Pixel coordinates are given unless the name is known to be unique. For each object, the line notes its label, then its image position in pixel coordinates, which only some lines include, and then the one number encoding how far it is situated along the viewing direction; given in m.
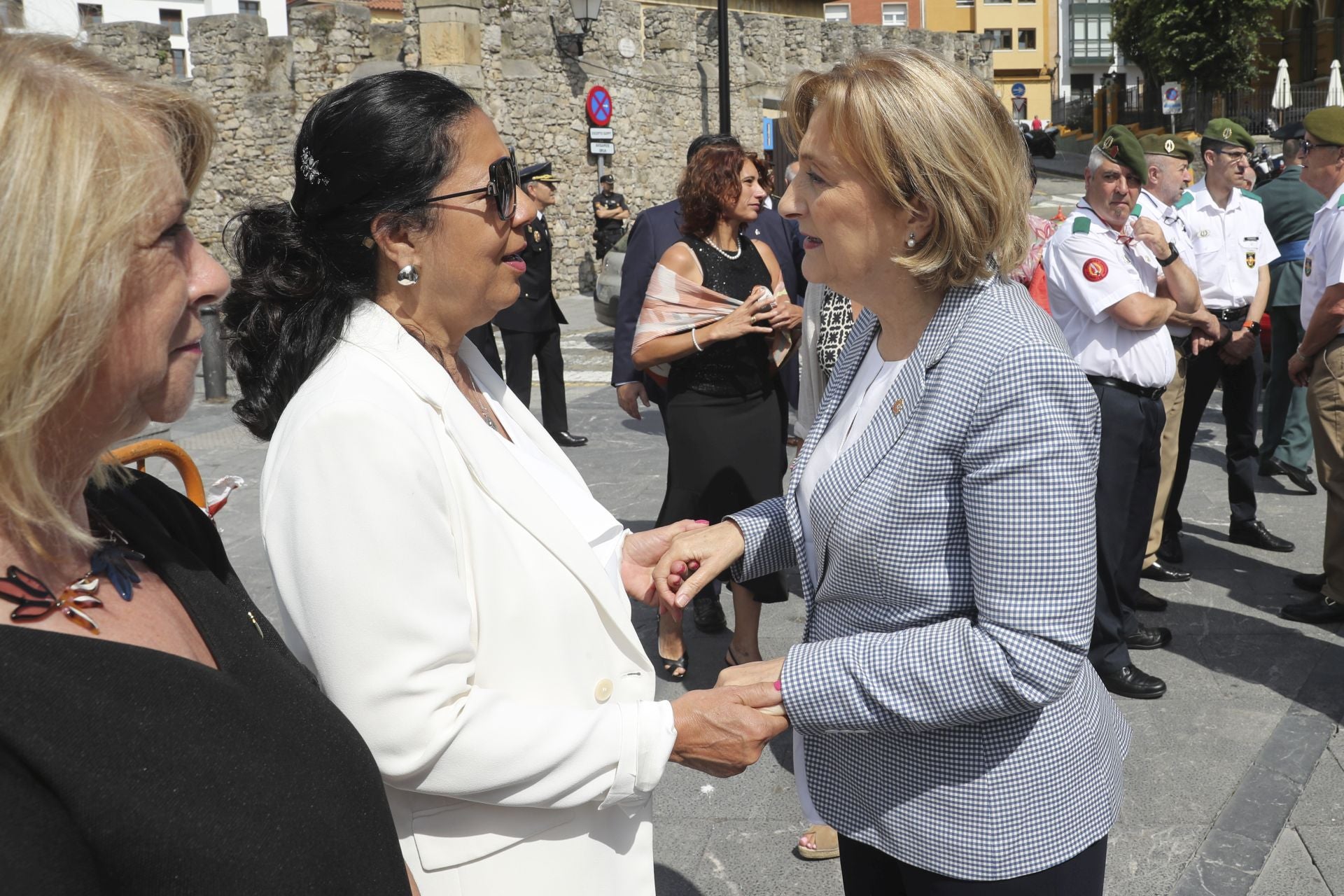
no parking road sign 20.86
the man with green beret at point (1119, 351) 4.38
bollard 10.63
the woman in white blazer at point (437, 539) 1.52
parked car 14.10
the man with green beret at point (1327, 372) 4.88
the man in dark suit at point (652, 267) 4.98
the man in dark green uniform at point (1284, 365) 6.88
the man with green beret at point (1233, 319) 5.86
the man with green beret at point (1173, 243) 5.22
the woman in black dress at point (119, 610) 1.03
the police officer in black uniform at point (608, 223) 16.77
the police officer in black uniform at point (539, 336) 8.38
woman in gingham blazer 1.64
